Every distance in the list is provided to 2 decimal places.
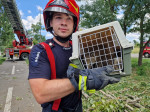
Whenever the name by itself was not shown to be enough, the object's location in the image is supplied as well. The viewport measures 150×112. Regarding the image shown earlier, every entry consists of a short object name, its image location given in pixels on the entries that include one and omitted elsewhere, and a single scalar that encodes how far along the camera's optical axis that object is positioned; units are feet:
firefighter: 3.74
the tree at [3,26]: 40.57
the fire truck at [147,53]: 60.31
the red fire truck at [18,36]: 43.14
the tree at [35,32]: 139.68
